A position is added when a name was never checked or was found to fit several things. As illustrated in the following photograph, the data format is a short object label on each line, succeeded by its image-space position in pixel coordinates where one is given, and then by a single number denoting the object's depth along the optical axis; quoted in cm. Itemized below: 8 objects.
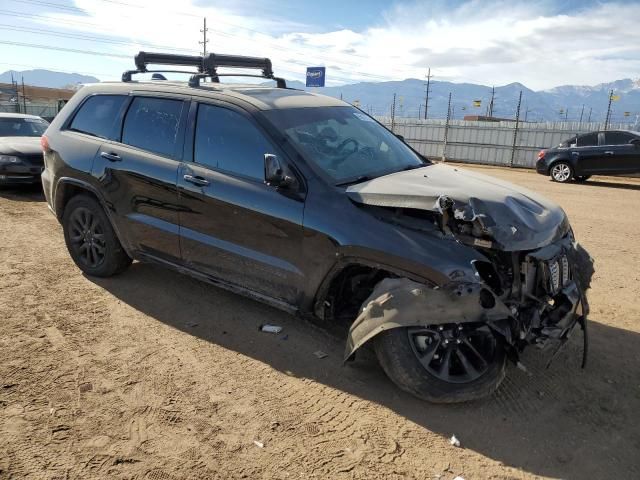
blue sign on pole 2557
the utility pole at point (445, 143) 2431
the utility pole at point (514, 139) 2132
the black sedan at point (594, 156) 1419
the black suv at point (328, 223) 299
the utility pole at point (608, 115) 2017
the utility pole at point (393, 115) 2623
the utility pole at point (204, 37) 4837
